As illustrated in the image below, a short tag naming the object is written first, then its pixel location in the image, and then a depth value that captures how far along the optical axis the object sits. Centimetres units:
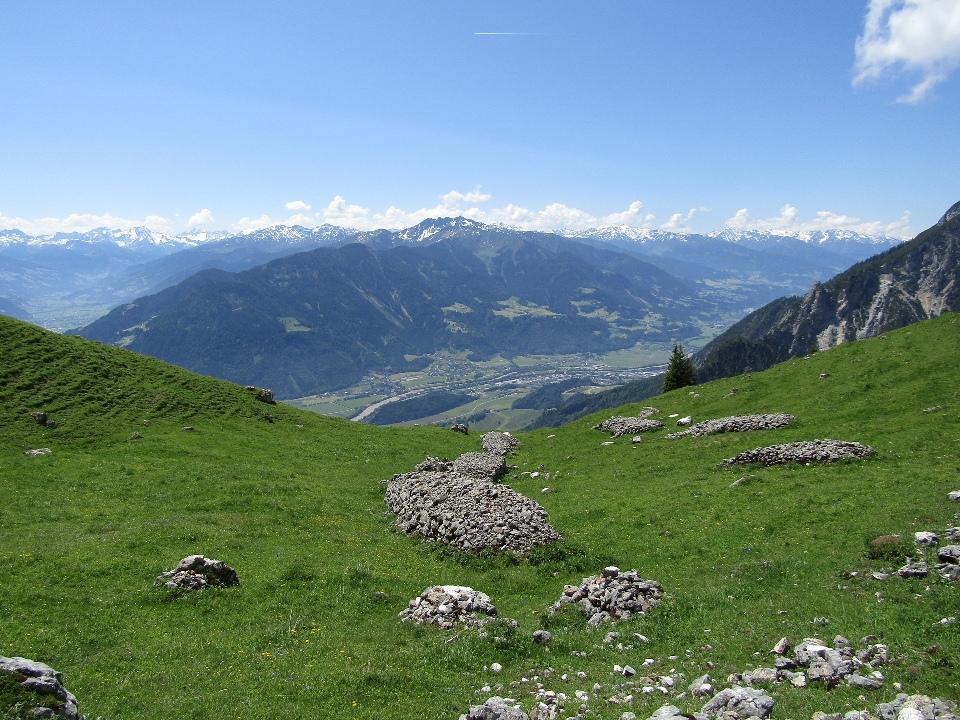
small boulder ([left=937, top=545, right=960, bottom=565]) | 1656
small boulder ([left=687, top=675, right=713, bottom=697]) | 1265
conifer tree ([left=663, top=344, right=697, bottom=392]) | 7500
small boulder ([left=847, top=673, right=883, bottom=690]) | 1154
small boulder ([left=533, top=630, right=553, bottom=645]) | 1709
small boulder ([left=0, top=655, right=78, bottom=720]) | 1156
